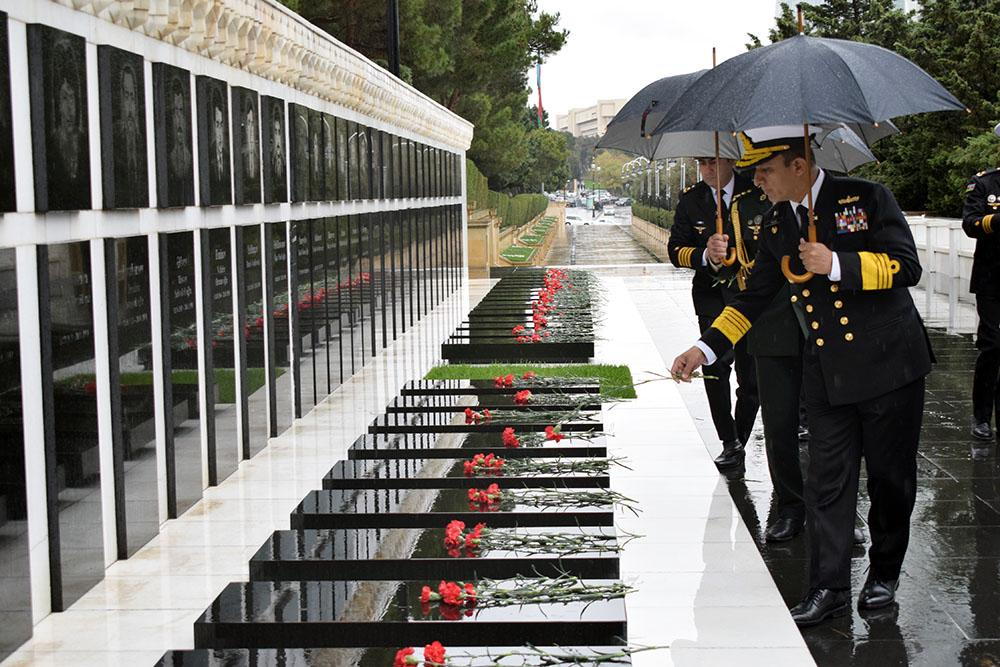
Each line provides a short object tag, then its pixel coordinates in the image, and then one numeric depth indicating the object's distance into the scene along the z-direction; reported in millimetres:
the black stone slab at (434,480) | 7090
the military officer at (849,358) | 5453
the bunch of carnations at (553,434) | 8297
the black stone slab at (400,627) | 4660
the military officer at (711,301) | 8547
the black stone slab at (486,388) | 10531
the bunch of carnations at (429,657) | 4219
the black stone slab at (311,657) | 4355
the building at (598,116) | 177225
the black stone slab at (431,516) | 6227
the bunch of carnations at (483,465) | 7352
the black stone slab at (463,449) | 7990
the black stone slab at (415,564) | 5422
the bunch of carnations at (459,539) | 5609
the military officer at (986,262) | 9062
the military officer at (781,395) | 6617
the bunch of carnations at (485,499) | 6485
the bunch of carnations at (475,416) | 9141
